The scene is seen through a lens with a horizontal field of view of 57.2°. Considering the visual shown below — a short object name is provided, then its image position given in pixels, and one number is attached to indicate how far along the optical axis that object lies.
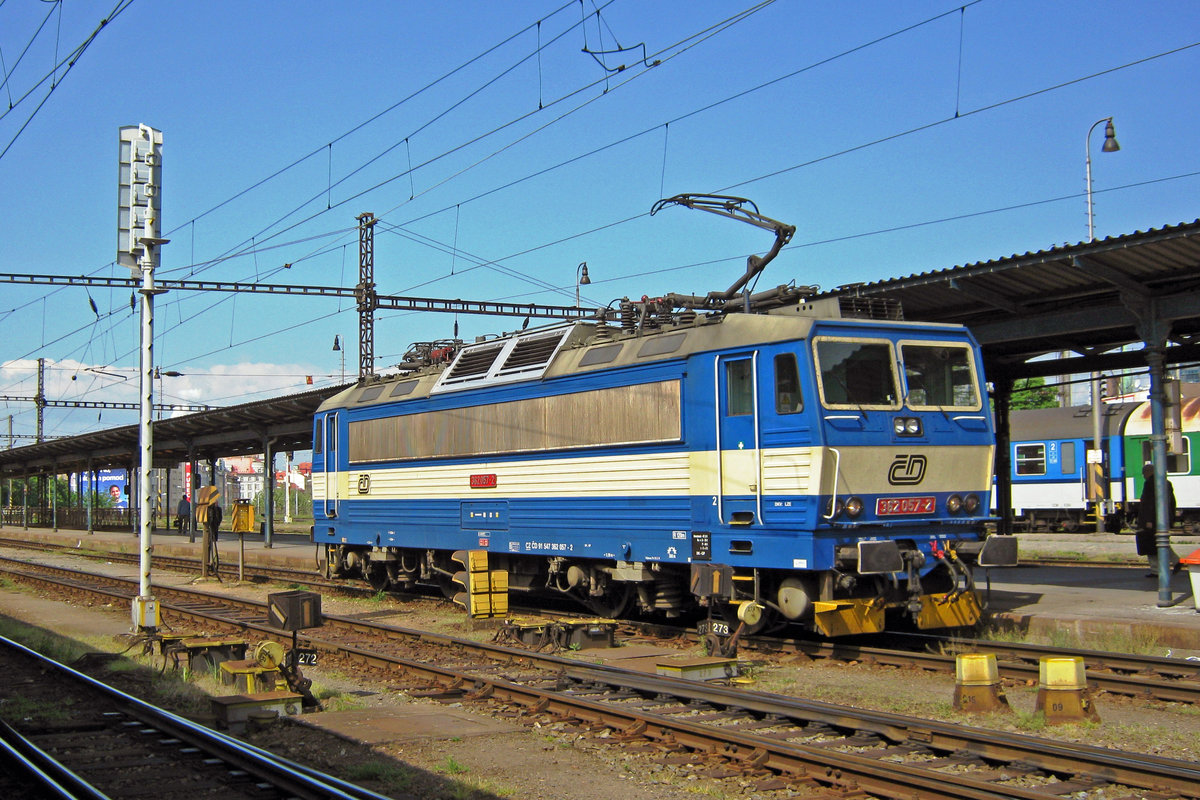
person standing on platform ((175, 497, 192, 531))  43.44
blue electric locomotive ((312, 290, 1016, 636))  11.31
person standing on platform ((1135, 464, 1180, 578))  16.75
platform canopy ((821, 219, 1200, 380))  12.19
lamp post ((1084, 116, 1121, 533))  28.42
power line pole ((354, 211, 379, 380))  29.66
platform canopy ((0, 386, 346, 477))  29.95
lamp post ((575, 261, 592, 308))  29.27
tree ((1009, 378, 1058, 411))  58.97
